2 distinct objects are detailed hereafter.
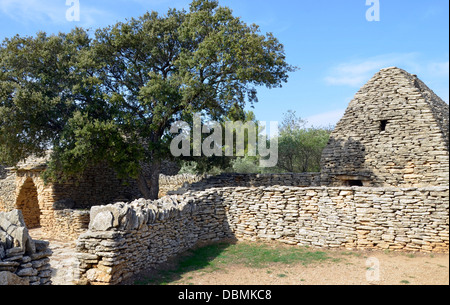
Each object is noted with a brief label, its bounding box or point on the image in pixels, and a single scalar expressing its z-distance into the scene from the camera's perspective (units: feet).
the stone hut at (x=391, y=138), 40.11
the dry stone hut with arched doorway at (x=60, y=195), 49.60
